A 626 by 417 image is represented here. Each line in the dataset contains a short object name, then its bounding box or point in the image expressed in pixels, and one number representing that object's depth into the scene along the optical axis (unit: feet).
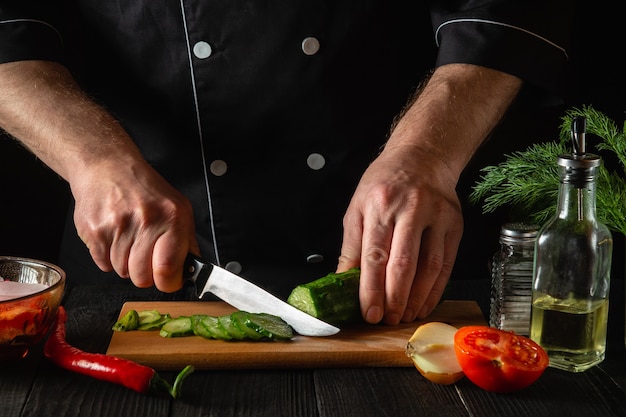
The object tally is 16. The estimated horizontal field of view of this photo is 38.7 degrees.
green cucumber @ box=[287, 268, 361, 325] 5.44
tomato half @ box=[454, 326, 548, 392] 4.70
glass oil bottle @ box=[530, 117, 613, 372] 4.95
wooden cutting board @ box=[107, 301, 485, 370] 5.09
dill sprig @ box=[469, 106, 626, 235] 5.42
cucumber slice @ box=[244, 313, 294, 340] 5.29
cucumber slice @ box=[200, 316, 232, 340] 5.31
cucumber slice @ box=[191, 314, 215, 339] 5.35
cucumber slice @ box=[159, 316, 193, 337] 5.41
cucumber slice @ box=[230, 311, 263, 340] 5.28
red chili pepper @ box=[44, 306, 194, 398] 4.74
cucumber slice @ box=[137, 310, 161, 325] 5.62
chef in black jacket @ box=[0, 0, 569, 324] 5.78
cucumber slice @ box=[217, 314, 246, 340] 5.29
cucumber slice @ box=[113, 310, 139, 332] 5.50
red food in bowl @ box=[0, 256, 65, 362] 4.89
